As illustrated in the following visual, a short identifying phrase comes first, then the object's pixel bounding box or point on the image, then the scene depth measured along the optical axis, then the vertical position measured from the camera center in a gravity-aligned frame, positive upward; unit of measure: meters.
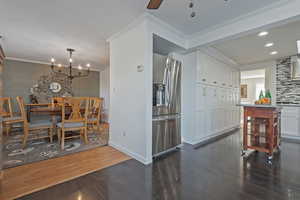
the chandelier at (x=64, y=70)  5.71 +1.27
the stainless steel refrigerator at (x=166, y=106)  2.71 -0.14
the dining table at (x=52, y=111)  3.27 -0.30
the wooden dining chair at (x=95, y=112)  3.98 -0.39
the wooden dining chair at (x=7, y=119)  3.59 -0.55
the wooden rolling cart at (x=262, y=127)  2.62 -0.60
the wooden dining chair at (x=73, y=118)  3.04 -0.46
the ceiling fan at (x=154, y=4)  1.40 +1.02
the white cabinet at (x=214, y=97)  3.59 +0.08
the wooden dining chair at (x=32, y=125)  2.96 -0.60
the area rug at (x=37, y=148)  2.47 -1.10
